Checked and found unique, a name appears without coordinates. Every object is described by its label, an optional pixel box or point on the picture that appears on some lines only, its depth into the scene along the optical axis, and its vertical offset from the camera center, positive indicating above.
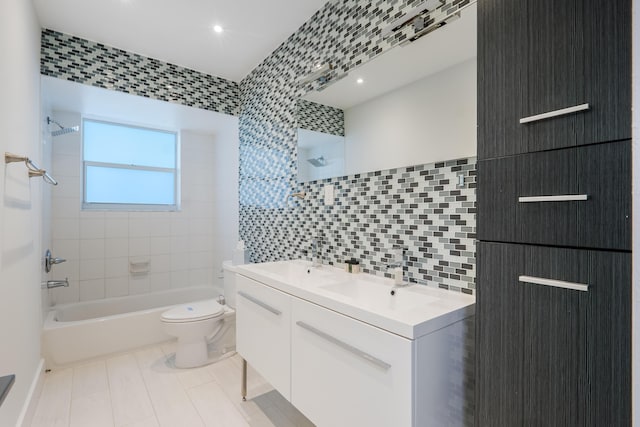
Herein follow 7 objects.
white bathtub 2.49 -1.01
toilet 2.44 -0.95
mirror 1.37 +0.57
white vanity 1.00 -0.51
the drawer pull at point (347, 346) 1.05 -0.49
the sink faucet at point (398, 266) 1.54 -0.27
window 3.41 +0.54
